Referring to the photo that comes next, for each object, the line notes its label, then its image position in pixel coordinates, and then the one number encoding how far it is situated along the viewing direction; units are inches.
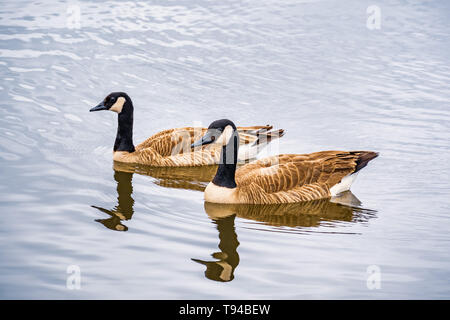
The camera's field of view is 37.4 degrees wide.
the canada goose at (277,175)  438.9
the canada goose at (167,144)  522.6
